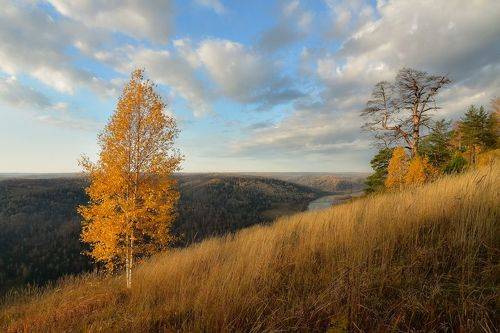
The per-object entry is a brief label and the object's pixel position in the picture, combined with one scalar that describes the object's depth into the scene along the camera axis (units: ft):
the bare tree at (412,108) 77.82
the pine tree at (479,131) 103.50
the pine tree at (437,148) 92.72
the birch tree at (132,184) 37.40
